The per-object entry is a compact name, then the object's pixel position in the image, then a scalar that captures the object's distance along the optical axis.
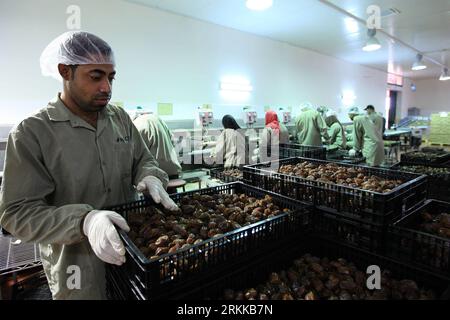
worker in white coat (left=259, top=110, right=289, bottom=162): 3.72
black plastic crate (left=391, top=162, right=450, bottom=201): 2.44
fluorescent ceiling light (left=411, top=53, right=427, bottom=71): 7.07
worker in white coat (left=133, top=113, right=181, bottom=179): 2.98
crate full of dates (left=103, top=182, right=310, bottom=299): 0.85
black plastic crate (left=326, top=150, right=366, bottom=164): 4.17
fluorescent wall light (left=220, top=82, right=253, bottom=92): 5.38
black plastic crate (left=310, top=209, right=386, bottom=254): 1.22
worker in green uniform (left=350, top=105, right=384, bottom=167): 4.75
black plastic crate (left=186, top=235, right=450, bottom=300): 0.96
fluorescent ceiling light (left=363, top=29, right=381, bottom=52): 4.19
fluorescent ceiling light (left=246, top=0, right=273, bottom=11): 3.05
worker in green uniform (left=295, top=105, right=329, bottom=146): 5.17
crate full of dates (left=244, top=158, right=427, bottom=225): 1.29
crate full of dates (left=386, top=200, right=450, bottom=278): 1.03
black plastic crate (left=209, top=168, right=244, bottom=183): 2.18
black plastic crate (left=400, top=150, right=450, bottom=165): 3.35
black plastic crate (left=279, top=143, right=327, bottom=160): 3.02
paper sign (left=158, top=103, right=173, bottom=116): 4.53
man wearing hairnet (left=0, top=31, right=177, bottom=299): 0.95
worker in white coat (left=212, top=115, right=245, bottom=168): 3.58
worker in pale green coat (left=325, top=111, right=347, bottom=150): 6.06
